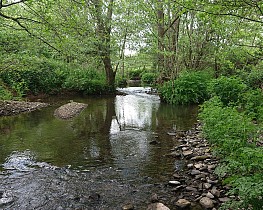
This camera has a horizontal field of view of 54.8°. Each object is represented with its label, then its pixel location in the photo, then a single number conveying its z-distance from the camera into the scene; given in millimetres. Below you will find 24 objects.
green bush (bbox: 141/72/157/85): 31020
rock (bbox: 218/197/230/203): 3924
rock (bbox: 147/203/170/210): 3771
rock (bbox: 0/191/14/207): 4051
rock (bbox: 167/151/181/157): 6180
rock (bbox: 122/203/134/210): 3885
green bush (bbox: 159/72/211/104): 14719
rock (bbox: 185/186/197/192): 4453
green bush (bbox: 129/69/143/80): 40722
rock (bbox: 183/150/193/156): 6176
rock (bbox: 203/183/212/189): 4439
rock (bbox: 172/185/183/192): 4464
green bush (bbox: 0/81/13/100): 14191
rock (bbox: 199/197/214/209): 3861
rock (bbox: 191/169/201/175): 5082
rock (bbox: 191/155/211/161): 5794
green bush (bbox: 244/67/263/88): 13885
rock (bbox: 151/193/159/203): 4095
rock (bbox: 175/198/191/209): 3922
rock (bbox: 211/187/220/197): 4129
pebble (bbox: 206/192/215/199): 4086
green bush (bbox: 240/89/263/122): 7948
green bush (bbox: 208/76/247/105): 11000
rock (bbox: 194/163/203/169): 5342
